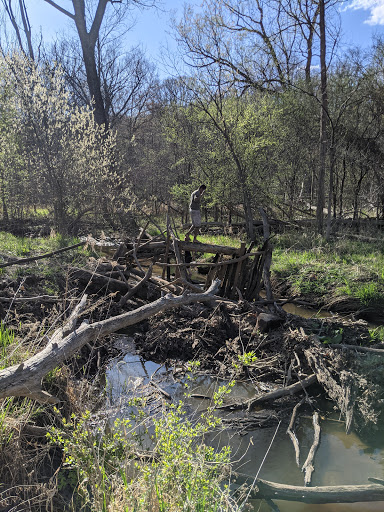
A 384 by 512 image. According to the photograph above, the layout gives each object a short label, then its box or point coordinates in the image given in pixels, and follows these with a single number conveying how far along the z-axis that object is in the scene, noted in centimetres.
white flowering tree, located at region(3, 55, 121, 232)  1192
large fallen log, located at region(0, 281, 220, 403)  287
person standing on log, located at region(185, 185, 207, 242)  1027
